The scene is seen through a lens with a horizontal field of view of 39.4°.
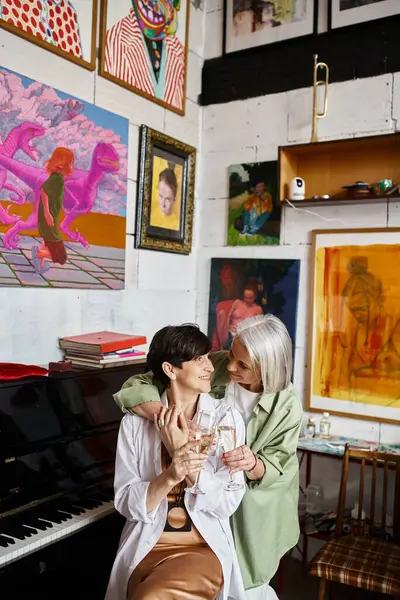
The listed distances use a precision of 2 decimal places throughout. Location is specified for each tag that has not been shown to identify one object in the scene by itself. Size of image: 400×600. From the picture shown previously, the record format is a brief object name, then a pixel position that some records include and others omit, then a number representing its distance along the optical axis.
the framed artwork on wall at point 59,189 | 2.63
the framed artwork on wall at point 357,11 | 3.32
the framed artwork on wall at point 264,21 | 3.62
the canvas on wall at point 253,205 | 3.74
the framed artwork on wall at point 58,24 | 2.63
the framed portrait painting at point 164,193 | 3.50
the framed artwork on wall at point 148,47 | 3.22
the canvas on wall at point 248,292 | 3.67
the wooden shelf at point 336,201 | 3.23
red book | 2.80
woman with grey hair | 2.13
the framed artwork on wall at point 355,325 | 3.30
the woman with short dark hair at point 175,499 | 1.88
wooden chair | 2.51
